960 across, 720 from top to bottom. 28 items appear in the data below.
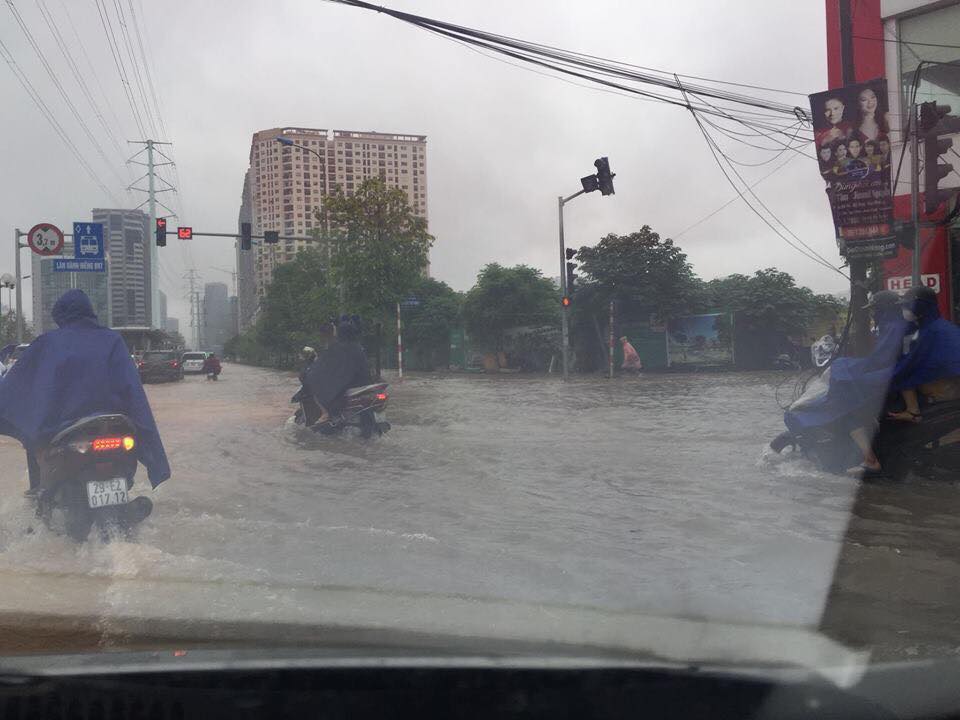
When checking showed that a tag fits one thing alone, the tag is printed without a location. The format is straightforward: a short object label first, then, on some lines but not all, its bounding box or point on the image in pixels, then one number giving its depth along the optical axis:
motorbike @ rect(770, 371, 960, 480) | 7.07
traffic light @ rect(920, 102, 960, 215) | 12.15
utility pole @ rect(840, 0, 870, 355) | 10.30
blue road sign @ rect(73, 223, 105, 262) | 23.30
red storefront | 15.34
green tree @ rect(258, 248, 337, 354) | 28.92
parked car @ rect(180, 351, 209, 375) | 43.09
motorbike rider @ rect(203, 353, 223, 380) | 35.50
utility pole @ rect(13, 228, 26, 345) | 25.36
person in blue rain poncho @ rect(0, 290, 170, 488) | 5.52
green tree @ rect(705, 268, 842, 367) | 31.02
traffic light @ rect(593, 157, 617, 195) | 17.38
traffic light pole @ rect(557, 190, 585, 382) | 27.27
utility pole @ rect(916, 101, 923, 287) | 11.57
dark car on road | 31.72
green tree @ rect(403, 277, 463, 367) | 39.53
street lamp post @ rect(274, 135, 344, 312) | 24.73
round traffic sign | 19.84
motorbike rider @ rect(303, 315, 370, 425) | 11.39
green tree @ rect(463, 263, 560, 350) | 36.25
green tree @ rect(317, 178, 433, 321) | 23.88
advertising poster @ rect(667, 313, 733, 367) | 31.78
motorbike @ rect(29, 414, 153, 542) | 5.37
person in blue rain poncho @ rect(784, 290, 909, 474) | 7.28
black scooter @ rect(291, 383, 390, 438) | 11.25
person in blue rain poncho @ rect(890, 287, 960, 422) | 7.04
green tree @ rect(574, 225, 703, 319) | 32.34
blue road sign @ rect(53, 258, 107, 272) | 24.16
